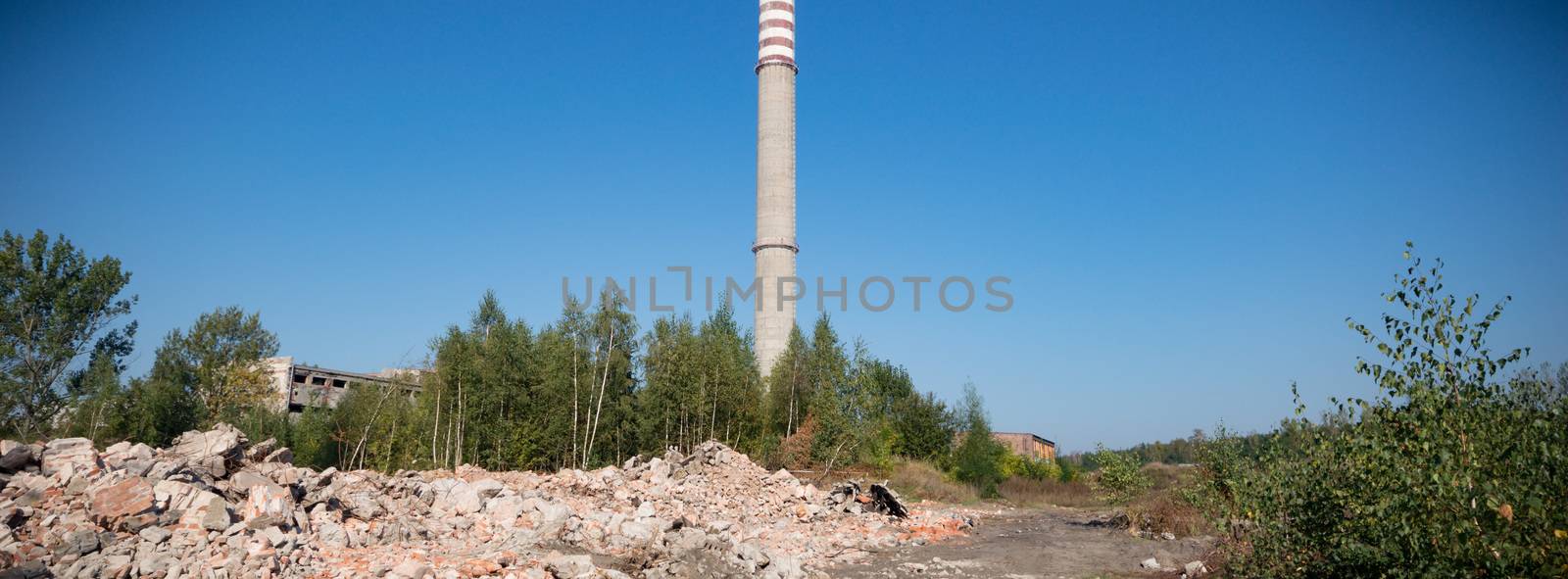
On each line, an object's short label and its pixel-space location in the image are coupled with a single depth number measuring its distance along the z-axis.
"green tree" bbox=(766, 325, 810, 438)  40.75
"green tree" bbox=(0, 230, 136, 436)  38.34
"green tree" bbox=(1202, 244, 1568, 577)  5.94
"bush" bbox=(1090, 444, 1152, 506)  25.19
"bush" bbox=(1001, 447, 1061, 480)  50.50
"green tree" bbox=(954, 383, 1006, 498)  43.44
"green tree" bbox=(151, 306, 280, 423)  41.97
